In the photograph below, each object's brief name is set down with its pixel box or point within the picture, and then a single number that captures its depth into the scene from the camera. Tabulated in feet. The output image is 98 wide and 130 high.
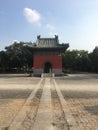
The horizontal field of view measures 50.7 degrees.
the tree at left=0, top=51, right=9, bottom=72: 89.64
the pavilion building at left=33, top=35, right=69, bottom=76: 57.60
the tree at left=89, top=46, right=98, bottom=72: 86.17
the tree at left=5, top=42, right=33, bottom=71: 88.10
